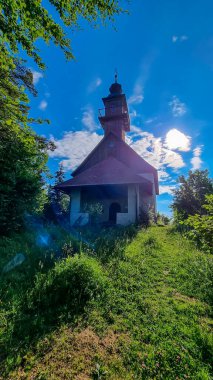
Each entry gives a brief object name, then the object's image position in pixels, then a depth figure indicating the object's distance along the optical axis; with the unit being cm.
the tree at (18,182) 637
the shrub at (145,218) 1293
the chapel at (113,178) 1354
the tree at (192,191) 1315
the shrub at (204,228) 261
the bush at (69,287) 377
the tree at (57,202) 1654
